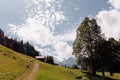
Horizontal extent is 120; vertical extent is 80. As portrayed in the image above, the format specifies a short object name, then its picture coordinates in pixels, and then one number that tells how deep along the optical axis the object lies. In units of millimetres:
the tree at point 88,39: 32791
